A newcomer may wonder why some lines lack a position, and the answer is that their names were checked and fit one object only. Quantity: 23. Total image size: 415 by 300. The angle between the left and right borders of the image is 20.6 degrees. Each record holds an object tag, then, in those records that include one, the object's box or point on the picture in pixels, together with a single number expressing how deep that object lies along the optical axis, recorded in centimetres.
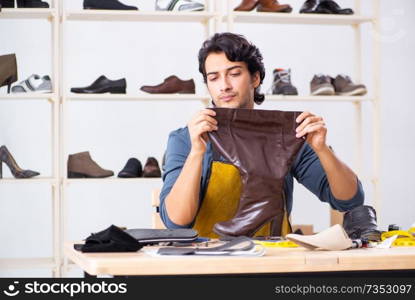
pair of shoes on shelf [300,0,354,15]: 660
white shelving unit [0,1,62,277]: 615
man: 328
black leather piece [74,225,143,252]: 245
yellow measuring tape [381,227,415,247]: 280
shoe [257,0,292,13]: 650
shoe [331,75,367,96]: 659
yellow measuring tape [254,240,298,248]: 267
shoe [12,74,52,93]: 621
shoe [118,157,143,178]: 634
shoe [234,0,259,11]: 647
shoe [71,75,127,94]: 641
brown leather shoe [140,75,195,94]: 647
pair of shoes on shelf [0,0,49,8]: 627
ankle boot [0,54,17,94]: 643
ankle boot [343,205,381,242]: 305
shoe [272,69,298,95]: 648
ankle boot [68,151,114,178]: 628
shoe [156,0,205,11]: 639
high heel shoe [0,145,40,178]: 627
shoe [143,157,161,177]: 643
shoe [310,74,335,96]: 657
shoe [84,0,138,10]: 632
